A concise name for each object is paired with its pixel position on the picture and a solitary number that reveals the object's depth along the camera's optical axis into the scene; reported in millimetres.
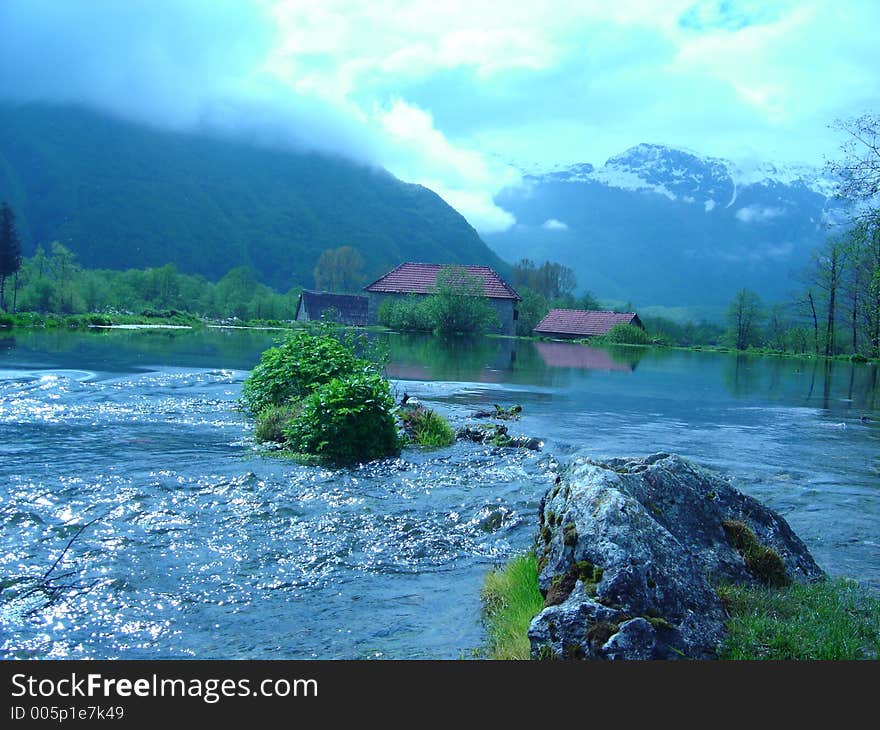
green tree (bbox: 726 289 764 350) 94312
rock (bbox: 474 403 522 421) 20438
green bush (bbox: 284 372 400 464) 14164
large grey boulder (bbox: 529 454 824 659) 5391
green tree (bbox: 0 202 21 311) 73438
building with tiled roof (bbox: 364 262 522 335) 90625
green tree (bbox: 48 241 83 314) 79375
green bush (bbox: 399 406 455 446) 16016
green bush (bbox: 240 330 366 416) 19156
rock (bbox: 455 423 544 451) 16109
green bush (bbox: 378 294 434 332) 81438
